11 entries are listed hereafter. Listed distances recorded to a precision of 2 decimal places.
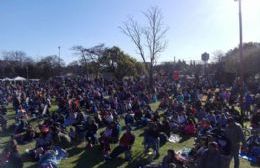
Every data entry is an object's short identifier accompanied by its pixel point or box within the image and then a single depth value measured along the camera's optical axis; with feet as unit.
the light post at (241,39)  38.08
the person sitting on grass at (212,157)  16.76
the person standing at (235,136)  21.35
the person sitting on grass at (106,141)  27.41
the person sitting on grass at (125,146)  26.80
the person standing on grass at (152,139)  27.38
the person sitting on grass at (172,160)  20.87
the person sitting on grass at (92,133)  30.27
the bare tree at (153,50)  80.99
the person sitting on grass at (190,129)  34.00
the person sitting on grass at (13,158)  21.42
